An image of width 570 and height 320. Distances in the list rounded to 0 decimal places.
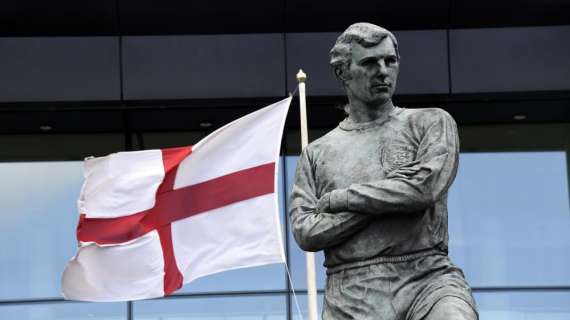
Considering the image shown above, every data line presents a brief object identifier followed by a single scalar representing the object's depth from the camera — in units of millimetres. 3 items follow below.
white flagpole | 17194
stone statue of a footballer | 8289
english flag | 20000
